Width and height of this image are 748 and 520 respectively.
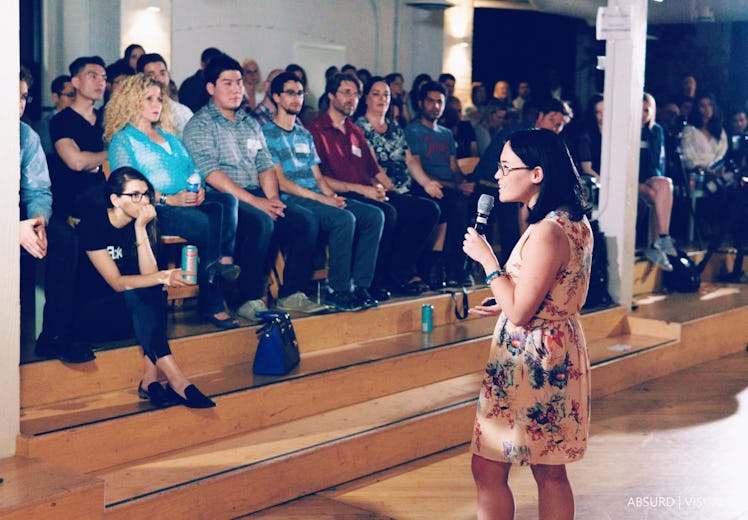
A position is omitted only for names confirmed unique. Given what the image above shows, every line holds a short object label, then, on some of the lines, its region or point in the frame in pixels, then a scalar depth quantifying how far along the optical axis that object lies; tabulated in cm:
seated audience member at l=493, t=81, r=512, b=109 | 1000
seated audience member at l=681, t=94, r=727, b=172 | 851
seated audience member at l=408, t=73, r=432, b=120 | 720
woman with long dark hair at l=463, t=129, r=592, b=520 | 270
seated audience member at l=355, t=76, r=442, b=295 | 577
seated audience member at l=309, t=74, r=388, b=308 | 568
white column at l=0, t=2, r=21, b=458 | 337
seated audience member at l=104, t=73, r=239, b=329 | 458
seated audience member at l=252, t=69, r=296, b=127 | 548
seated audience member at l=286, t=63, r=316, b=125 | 741
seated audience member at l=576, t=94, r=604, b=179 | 712
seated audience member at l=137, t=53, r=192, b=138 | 554
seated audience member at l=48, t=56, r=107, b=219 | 454
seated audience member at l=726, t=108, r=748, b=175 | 839
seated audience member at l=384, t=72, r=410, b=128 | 787
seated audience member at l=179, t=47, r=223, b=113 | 641
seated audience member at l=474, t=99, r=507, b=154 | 884
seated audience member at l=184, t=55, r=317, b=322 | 488
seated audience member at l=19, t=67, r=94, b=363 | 394
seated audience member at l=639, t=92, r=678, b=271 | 738
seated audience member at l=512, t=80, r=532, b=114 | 1061
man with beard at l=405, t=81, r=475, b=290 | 612
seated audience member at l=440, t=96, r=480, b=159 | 787
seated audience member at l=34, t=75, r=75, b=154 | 593
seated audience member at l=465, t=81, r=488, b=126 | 962
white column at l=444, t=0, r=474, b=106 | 1123
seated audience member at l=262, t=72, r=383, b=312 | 521
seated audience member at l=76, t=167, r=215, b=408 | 391
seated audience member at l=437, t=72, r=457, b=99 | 900
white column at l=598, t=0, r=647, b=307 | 652
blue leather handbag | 435
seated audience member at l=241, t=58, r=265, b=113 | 742
